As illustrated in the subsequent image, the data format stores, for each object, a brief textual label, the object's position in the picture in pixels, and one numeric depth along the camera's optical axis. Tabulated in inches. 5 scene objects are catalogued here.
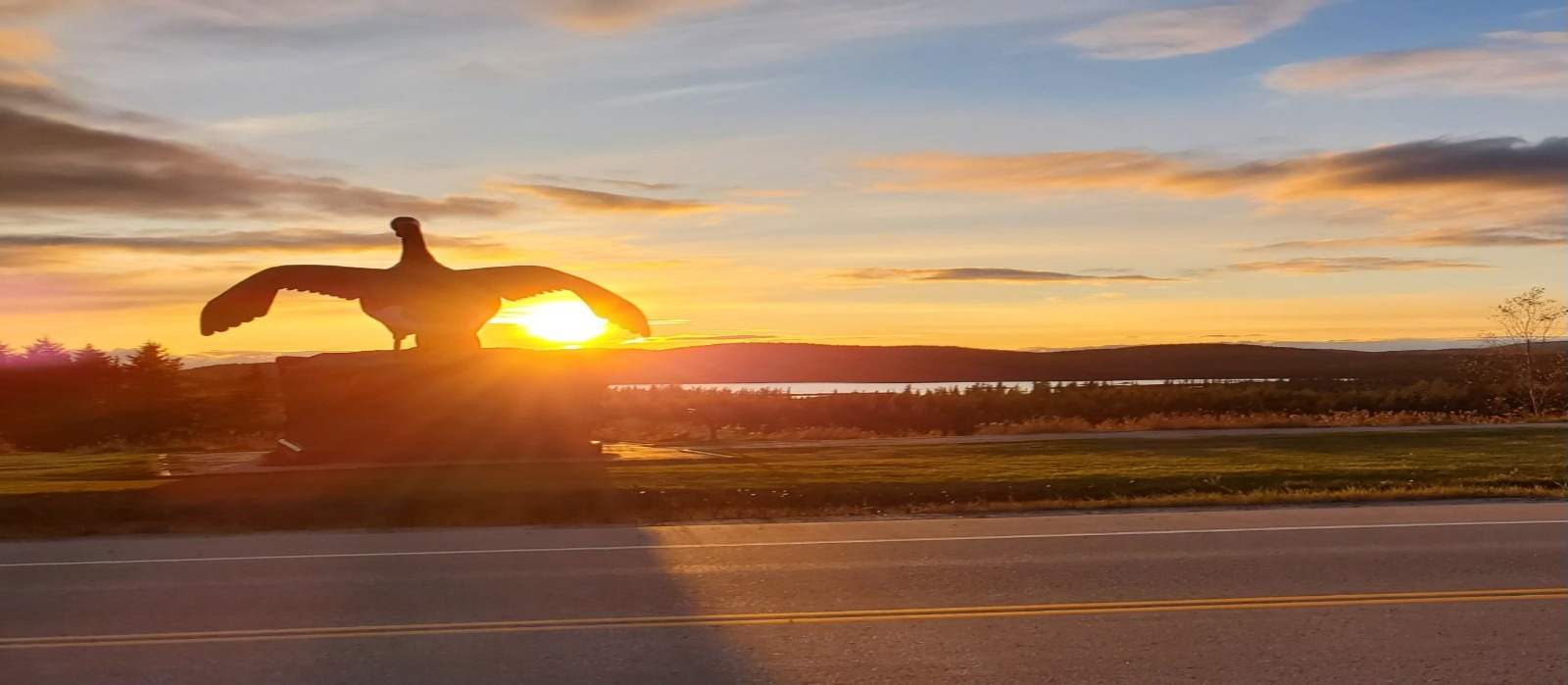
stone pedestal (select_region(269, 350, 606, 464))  905.5
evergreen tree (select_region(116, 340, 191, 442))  1649.9
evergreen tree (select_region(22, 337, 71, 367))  2009.1
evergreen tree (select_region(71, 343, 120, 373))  1911.9
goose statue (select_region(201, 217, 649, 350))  907.4
